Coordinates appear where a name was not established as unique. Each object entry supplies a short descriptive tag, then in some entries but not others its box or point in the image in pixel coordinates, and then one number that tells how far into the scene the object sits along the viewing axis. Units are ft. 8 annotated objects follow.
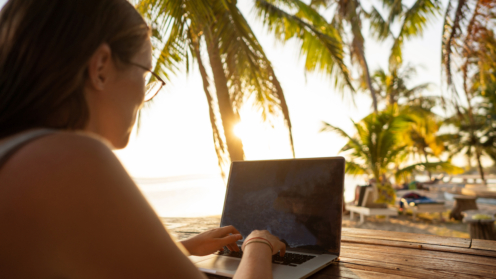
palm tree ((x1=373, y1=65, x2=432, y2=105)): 59.93
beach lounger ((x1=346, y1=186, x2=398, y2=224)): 24.41
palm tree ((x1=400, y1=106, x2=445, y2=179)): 56.54
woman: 1.17
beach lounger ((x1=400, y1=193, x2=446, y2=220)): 24.81
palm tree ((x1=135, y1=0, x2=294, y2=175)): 9.59
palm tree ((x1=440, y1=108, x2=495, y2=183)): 77.36
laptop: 3.21
